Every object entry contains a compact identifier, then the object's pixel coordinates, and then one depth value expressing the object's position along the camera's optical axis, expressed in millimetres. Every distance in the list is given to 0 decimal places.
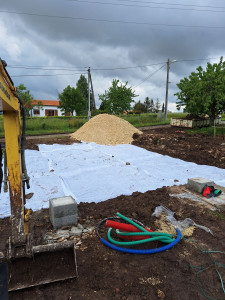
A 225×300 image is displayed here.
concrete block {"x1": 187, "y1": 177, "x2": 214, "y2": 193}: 5953
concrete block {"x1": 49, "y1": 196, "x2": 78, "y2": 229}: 4176
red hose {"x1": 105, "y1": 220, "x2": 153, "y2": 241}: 3740
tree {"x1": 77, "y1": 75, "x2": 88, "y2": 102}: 51188
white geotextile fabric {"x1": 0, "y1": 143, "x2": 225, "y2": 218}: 6023
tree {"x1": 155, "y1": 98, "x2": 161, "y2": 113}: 64288
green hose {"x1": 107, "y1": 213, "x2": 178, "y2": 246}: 3434
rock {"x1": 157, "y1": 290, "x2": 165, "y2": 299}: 2768
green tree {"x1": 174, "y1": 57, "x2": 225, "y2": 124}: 17469
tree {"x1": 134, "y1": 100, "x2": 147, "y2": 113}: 54534
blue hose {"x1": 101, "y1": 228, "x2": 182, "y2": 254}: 3453
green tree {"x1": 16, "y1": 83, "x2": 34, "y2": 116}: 27666
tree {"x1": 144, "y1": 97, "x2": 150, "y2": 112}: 62719
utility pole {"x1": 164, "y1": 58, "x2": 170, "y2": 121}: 26234
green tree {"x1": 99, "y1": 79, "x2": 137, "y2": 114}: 28625
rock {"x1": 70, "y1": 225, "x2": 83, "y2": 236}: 4059
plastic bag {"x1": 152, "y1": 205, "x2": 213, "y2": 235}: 4352
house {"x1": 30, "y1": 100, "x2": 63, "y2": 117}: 50600
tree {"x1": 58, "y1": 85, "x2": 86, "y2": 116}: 37219
